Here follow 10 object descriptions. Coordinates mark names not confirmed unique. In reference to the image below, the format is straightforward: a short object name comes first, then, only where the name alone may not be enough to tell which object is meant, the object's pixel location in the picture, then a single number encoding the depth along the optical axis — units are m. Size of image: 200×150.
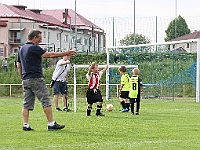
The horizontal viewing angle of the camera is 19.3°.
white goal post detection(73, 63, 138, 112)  19.41
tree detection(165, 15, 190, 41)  57.25
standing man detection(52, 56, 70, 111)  19.96
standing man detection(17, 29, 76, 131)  12.33
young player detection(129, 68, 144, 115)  17.83
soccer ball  19.48
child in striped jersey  17.19
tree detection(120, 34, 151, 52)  43.41
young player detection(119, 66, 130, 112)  19.55
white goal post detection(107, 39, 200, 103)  27.30
